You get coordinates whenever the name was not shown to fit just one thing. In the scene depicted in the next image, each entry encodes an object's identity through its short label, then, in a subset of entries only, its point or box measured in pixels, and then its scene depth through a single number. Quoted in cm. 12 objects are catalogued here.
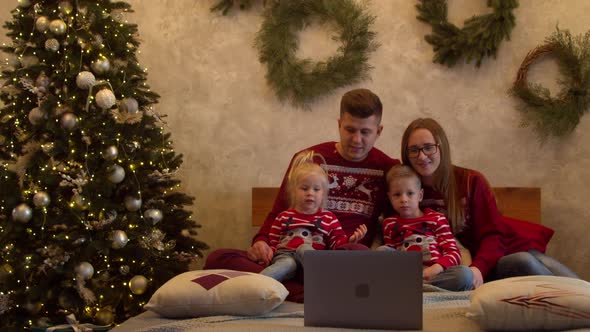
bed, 173
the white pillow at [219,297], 201
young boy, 252
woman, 267
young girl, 269
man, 276
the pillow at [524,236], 271
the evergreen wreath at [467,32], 333
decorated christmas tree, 288
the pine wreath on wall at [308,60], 346
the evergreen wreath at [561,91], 327
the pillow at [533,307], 172
